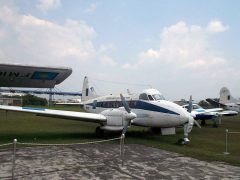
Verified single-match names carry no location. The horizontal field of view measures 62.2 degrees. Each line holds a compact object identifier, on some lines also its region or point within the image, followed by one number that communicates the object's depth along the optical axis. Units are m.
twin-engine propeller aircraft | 10.85
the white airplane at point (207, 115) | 18.60
